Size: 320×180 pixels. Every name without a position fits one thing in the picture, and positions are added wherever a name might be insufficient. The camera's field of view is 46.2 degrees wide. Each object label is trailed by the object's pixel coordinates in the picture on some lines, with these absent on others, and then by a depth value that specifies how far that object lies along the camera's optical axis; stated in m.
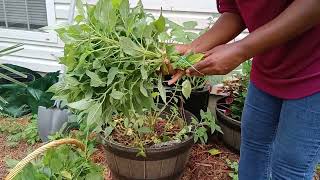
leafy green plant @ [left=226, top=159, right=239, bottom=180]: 2.45
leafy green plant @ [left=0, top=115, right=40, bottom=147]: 2.93
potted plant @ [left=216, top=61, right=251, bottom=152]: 2.60
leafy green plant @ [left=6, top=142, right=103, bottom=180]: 1.60
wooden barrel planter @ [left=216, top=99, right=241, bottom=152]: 2.58
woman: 1.14
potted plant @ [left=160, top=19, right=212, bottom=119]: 2.51
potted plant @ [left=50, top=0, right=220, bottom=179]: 1.25
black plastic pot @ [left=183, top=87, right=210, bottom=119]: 2.73
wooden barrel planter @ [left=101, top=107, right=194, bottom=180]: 2.09
